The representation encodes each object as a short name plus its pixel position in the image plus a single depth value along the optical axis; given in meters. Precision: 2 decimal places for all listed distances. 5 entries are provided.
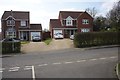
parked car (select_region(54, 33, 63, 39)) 19.39
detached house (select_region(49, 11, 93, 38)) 21.14
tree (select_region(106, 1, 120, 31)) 21.84
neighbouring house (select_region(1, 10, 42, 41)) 19.96
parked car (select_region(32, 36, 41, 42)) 18.34
